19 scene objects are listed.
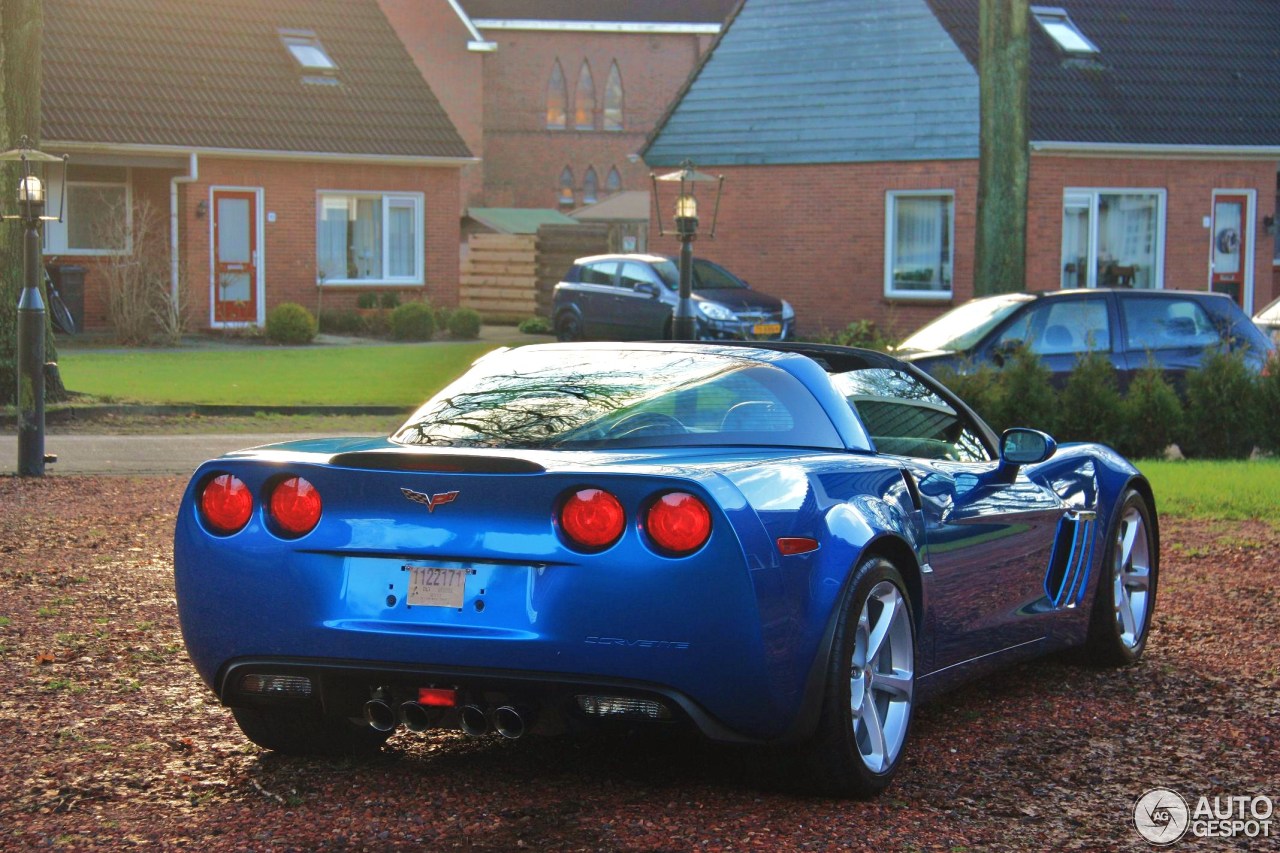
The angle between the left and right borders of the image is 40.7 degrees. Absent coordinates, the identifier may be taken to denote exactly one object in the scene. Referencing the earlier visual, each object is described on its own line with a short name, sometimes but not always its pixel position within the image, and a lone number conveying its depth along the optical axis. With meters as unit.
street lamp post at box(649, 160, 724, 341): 18.95
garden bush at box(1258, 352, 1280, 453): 14.68
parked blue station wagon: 15.70
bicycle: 27.88
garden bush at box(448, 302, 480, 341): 32.84
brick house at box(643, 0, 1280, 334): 29.67
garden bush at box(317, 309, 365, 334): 32.41
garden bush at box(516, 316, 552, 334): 35.28
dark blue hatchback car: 27.44
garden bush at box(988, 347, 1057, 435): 14.38
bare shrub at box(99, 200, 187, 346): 26.98
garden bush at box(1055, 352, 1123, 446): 14.46
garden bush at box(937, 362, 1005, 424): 14.30
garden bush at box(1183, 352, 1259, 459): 14.62
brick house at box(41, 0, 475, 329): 30.00
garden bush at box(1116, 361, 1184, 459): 14.55
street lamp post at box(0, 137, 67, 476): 12.60
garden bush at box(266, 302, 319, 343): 29.56
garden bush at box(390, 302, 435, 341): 31.56
